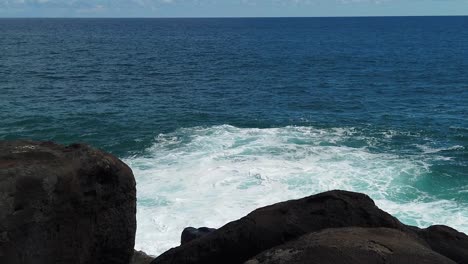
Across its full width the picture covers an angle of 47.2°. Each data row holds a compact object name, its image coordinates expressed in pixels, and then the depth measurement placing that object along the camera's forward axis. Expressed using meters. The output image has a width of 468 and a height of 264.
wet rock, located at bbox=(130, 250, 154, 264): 13.11
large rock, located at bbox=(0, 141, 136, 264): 9.15
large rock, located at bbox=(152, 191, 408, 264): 9.19
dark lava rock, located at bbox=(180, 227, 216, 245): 14.61
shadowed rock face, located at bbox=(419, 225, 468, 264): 9.19
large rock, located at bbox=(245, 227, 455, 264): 7.02
